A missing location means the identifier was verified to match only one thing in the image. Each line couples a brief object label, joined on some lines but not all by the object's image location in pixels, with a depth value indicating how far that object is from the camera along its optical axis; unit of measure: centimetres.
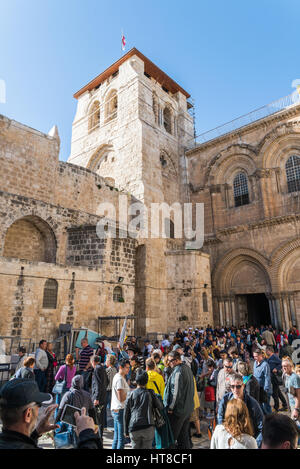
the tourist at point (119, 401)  430
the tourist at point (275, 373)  606
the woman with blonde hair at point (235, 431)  235
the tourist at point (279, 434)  180
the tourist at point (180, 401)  400
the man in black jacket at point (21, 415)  166
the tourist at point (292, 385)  373
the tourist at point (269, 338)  1157
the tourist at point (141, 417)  357
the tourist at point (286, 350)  861
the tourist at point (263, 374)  503
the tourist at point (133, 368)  577
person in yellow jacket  438
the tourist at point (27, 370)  478
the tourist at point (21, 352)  643
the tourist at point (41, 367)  596
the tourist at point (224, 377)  468
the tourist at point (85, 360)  552
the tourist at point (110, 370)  532
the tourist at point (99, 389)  473
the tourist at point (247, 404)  322
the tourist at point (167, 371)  507
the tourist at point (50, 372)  615
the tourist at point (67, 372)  525
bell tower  1970
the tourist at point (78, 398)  356
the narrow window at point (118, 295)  1280
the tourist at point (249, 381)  412
